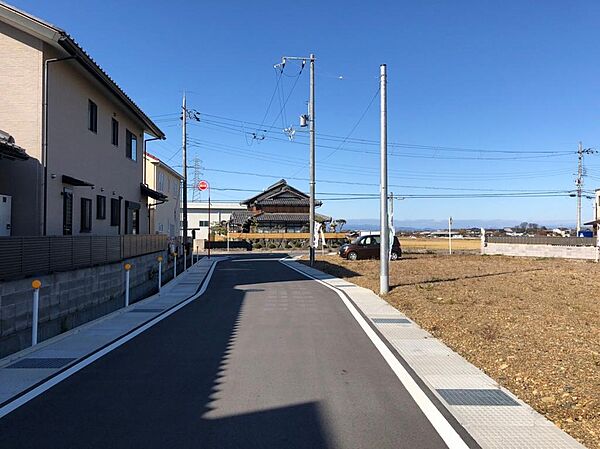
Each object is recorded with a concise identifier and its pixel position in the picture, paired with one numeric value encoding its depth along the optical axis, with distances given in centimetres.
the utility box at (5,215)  1220
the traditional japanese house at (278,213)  6125
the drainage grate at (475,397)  572
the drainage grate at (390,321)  1109
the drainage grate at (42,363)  716
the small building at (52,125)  1295
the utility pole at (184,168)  3367
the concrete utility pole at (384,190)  1592
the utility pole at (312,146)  3070
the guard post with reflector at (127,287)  1313
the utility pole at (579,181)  5712
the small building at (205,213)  7806
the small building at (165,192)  3900
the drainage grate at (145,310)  1252
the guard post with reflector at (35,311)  843
